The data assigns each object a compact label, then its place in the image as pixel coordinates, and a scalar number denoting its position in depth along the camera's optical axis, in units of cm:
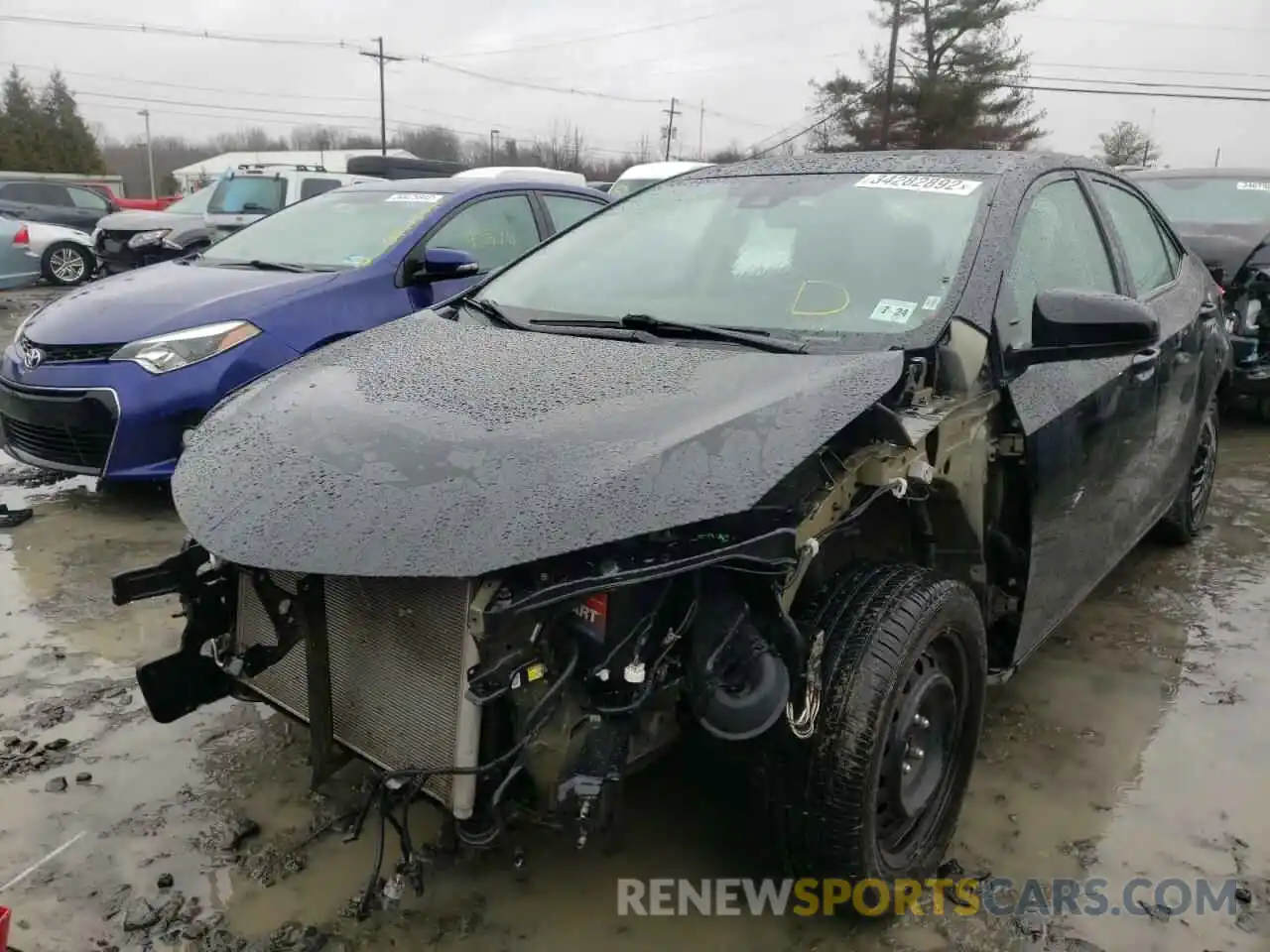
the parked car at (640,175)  1393
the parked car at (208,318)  430
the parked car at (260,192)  1167
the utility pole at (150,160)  5806
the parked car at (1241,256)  628
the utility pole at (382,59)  4646
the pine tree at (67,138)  4138
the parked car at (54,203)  1817
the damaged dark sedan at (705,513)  175
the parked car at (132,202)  2052
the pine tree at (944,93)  3506
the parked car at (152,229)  1091
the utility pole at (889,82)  3556
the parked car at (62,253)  1354
